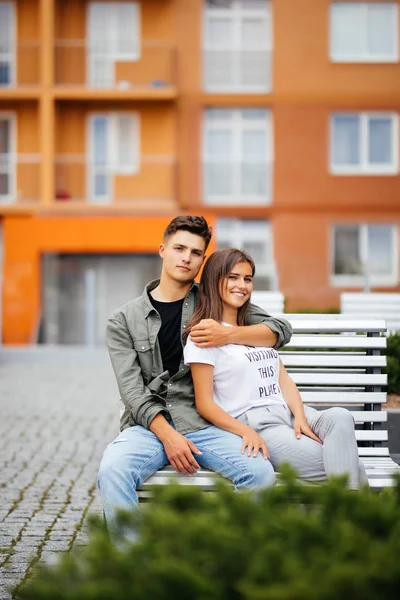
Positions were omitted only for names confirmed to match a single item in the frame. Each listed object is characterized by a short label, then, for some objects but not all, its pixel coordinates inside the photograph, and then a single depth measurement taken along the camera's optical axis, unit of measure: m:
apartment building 27.77
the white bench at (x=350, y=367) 4.73
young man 3.97
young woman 3.97
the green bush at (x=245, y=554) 1.75
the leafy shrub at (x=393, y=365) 7.82
